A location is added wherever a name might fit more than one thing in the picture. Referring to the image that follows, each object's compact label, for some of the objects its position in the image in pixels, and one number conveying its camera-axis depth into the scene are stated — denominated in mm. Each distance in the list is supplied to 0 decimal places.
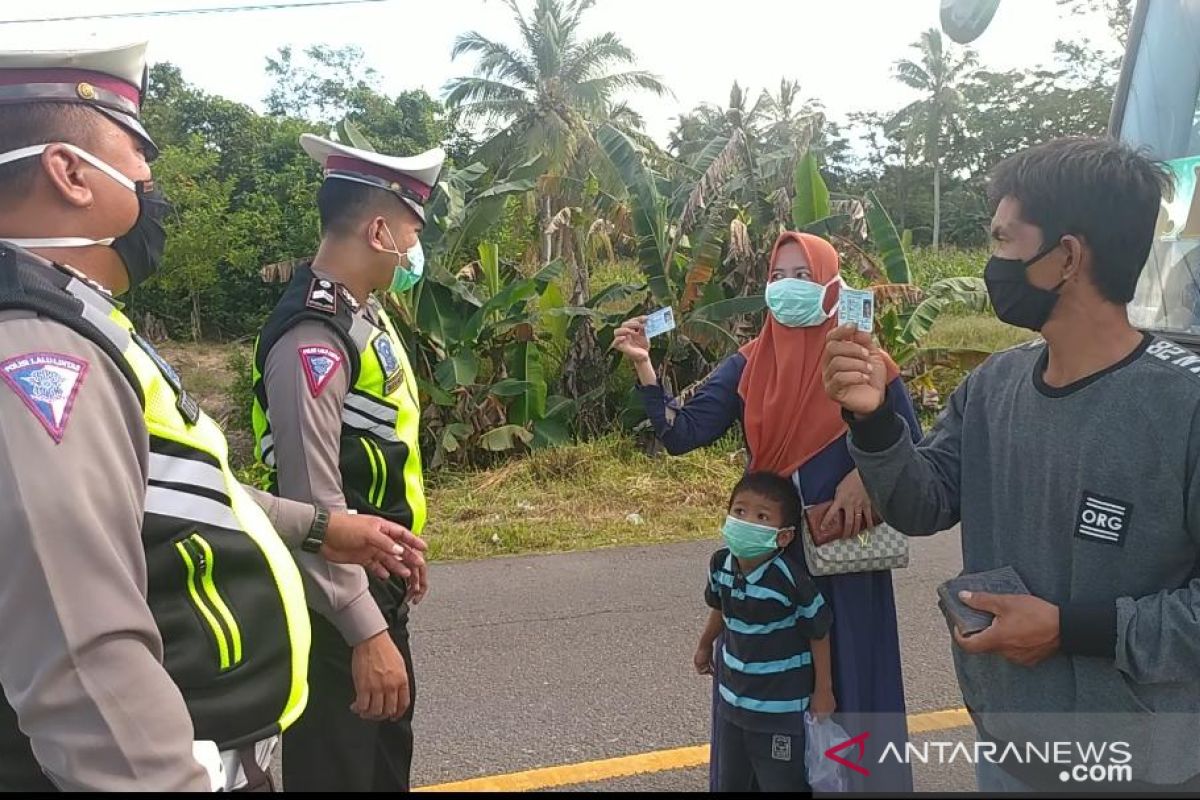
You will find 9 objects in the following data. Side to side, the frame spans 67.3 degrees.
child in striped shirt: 2318
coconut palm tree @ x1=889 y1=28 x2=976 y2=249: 42125
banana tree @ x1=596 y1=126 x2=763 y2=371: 8211
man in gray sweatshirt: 1559
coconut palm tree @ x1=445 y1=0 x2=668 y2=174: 25109
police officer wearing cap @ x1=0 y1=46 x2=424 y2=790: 1068
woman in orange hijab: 2348
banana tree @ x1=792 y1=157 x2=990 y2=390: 7953
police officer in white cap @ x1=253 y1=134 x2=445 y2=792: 2064
